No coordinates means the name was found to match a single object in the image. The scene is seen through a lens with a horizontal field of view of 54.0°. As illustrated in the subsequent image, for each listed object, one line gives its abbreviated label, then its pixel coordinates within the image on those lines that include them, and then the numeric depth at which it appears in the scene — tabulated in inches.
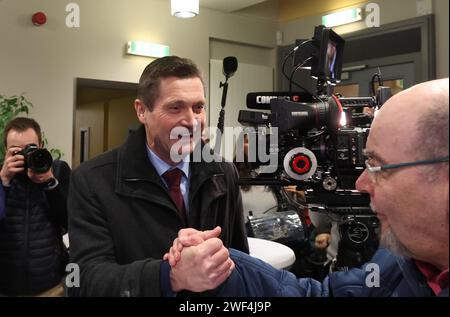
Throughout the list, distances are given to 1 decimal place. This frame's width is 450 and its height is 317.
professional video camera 46.7
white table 47.8
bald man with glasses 23.9
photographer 58.2
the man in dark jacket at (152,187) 37.7
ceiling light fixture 121.2
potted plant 106.6
